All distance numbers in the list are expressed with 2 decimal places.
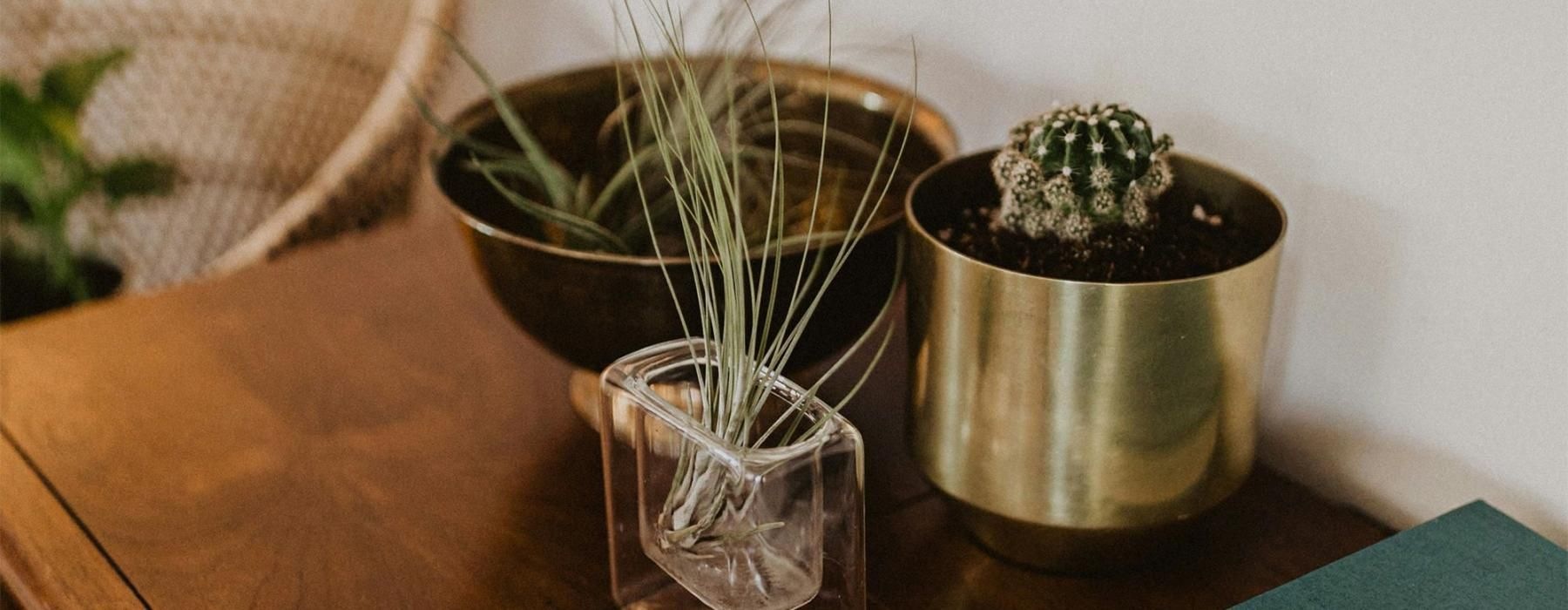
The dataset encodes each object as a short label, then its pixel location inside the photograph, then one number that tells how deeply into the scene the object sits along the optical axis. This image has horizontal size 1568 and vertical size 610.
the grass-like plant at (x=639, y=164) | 0.73
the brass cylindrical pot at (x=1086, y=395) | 0.53
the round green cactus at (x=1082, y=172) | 0.55
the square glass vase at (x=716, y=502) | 0.52
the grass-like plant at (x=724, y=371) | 0.53
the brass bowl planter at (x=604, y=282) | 0.65
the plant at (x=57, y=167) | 1.31
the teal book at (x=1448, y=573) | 0.51
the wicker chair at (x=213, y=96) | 1.37
